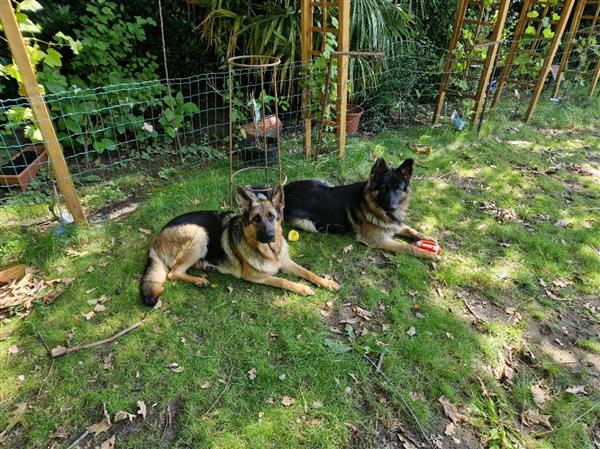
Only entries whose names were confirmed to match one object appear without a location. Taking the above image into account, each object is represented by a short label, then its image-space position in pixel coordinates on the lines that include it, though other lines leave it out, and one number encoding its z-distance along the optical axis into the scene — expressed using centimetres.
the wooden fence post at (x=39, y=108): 295
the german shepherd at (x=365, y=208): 386
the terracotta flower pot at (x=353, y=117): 671
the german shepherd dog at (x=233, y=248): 329
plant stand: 499
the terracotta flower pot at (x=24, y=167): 437
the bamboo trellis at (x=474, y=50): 627
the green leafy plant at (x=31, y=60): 308
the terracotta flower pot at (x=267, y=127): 569
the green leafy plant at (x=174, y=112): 517
